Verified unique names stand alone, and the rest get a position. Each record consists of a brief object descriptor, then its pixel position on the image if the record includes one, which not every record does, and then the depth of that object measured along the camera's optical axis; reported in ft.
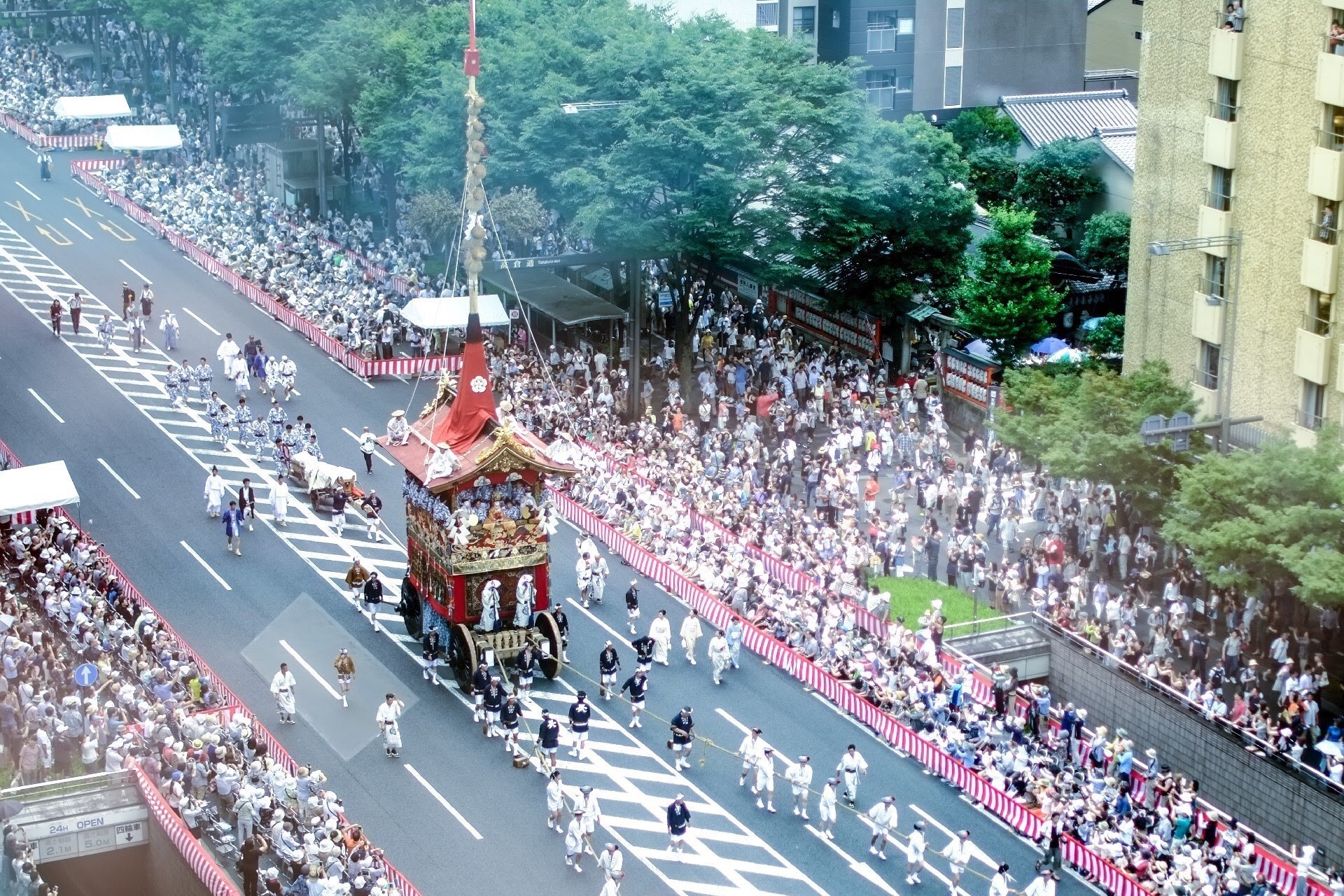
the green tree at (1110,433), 189.26
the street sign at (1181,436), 188.96
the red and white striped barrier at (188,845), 148.05
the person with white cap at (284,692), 171.73
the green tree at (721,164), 238.89
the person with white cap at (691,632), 182.09
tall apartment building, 188.03
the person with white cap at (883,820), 155.12
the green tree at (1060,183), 277.44
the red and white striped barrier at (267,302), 247.50
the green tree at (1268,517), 164.76
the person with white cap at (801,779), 159.43
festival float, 172.45
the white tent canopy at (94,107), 335.26
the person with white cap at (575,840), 152.15
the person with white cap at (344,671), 175.32
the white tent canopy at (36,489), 192.44
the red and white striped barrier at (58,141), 338.13
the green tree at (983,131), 298.76
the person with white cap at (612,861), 147.13
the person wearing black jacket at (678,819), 154.81
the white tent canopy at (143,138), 321.52
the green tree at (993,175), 285.02
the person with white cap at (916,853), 151.43
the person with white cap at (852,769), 160.66
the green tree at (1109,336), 243.40
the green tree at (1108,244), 262.88
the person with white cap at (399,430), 183.11
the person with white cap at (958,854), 150.30
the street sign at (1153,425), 186.39
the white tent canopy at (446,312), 244.83
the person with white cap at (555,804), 157.07
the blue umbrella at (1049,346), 240.53
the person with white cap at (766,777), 161.27
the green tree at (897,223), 246.27
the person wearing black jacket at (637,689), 173.68
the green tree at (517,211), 264.11
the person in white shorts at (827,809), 158.40
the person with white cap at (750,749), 162.91
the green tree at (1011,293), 232.12
